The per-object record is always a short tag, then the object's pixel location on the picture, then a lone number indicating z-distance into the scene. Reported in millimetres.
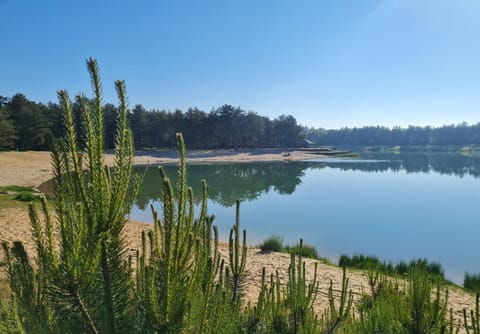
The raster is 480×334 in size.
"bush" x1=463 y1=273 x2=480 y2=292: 10133
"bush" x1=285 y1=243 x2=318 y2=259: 12859
